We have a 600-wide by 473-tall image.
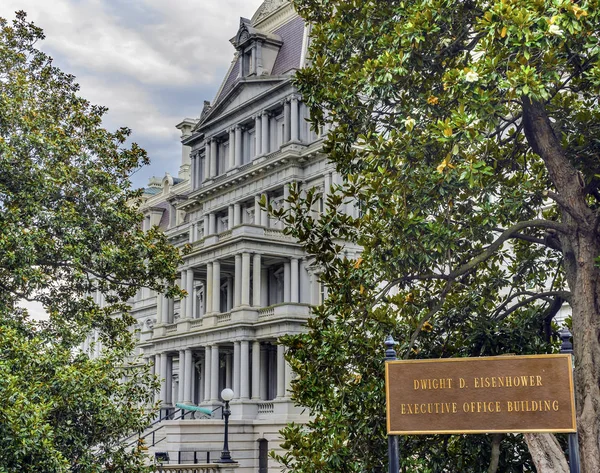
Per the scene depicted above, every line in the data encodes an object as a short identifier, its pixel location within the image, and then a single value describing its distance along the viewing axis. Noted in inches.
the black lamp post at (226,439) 1134.4
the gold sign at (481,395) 411.5
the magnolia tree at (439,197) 474.0
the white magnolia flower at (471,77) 458.0
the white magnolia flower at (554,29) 436.8
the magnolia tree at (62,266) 679.7
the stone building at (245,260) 1663.4
